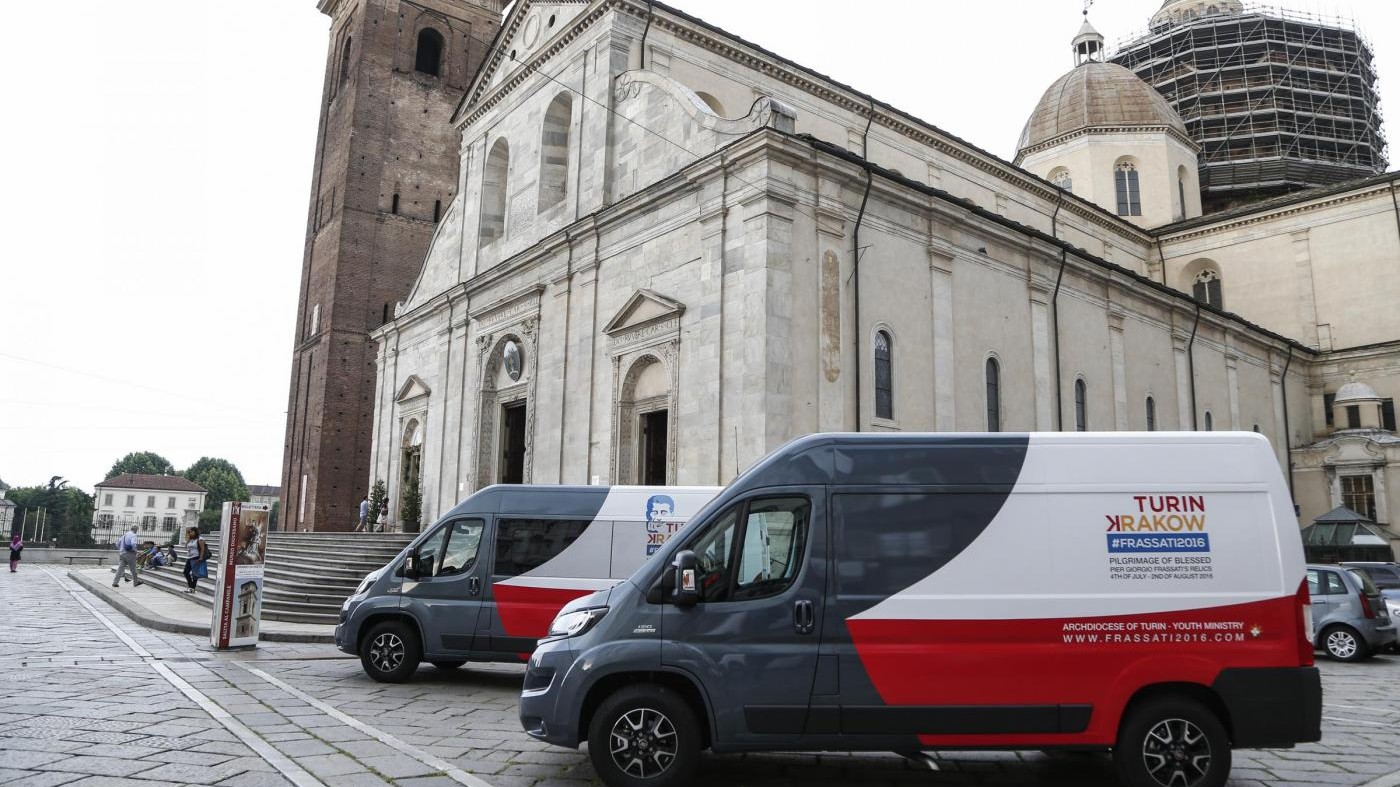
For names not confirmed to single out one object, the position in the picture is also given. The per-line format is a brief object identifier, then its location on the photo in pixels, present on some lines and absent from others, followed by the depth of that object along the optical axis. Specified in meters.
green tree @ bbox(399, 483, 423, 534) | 25.05
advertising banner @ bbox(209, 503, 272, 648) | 11.60
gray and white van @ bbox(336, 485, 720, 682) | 9.65
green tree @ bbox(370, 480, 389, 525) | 27.20
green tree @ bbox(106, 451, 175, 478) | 113.90
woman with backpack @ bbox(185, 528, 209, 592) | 19.55
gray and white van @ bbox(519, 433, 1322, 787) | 5.48
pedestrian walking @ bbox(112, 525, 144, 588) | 21.73
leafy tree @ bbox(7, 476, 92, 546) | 79.85
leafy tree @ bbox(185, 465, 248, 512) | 107.06
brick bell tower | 32.84
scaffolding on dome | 39.00
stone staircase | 15.41
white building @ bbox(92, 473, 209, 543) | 93.75
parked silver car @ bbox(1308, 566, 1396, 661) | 12.77
